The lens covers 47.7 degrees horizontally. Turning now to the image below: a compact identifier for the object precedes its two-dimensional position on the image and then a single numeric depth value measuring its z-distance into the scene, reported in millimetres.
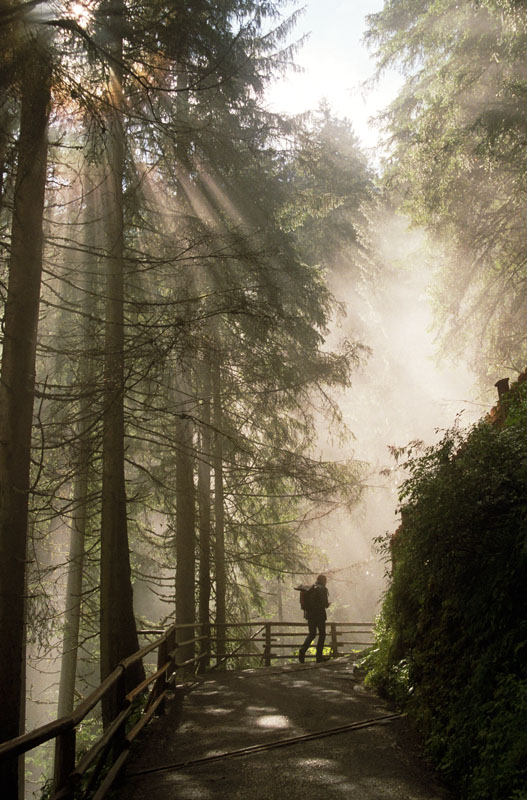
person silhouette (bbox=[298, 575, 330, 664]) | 13499
